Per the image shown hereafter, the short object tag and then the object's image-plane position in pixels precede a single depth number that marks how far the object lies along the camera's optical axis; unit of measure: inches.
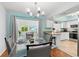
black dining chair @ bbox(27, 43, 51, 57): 39.2
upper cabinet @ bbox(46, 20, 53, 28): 86.1
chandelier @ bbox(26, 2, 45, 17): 72.7
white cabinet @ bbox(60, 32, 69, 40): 78.7
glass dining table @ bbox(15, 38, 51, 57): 58.9
